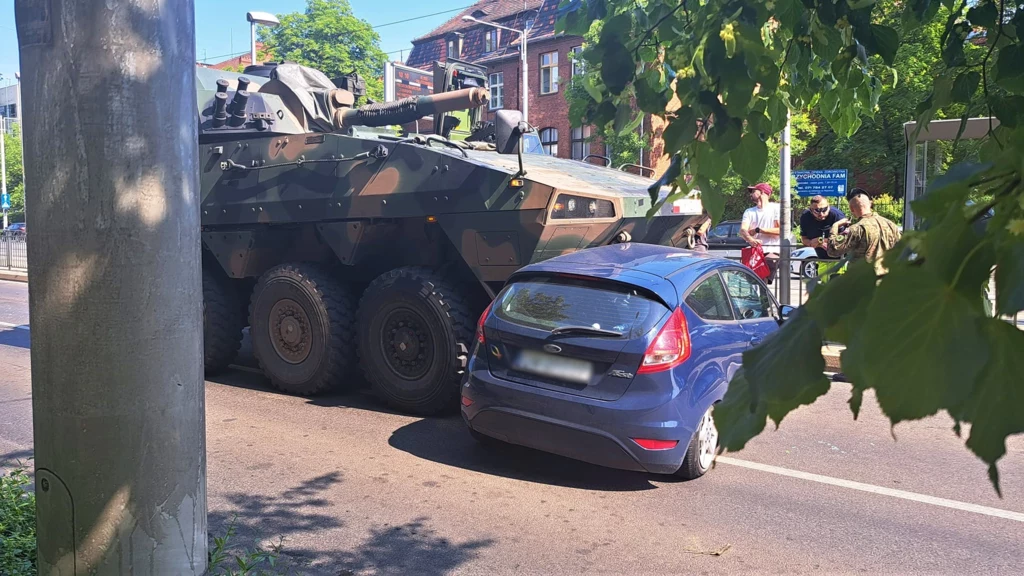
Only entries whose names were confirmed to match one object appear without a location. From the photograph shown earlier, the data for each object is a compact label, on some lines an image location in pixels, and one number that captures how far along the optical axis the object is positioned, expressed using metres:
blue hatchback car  4.84
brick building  34.50
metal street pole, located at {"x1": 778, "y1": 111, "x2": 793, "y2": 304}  11.26
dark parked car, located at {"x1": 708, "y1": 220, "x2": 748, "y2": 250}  27.81
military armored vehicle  6.51
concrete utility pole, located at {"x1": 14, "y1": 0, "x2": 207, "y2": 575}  2.29
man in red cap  10.48
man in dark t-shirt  10.17
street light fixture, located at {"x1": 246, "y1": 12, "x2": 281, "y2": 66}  14.79
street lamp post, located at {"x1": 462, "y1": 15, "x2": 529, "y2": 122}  25.62
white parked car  9.01
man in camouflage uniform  7.33
